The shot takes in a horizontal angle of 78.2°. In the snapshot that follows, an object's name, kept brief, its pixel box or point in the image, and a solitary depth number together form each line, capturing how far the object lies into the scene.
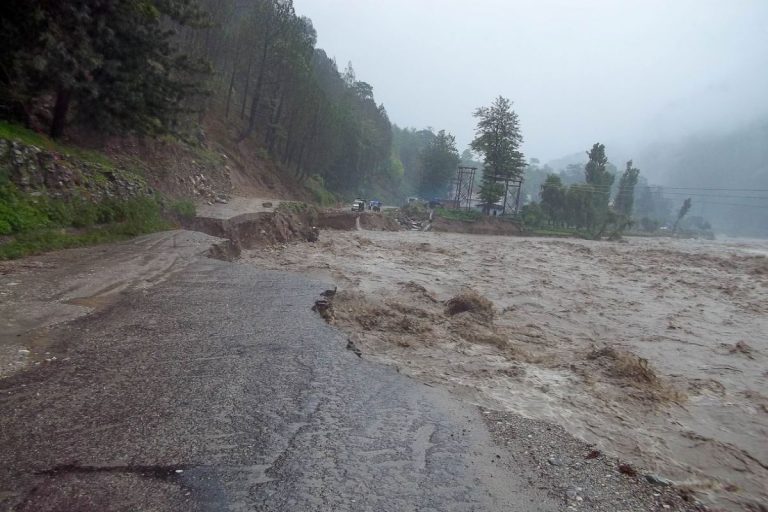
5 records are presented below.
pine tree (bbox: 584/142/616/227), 64.12
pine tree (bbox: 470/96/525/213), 60.97
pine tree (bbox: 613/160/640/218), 78.13
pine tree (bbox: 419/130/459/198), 84.12
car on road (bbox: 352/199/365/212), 45.37
